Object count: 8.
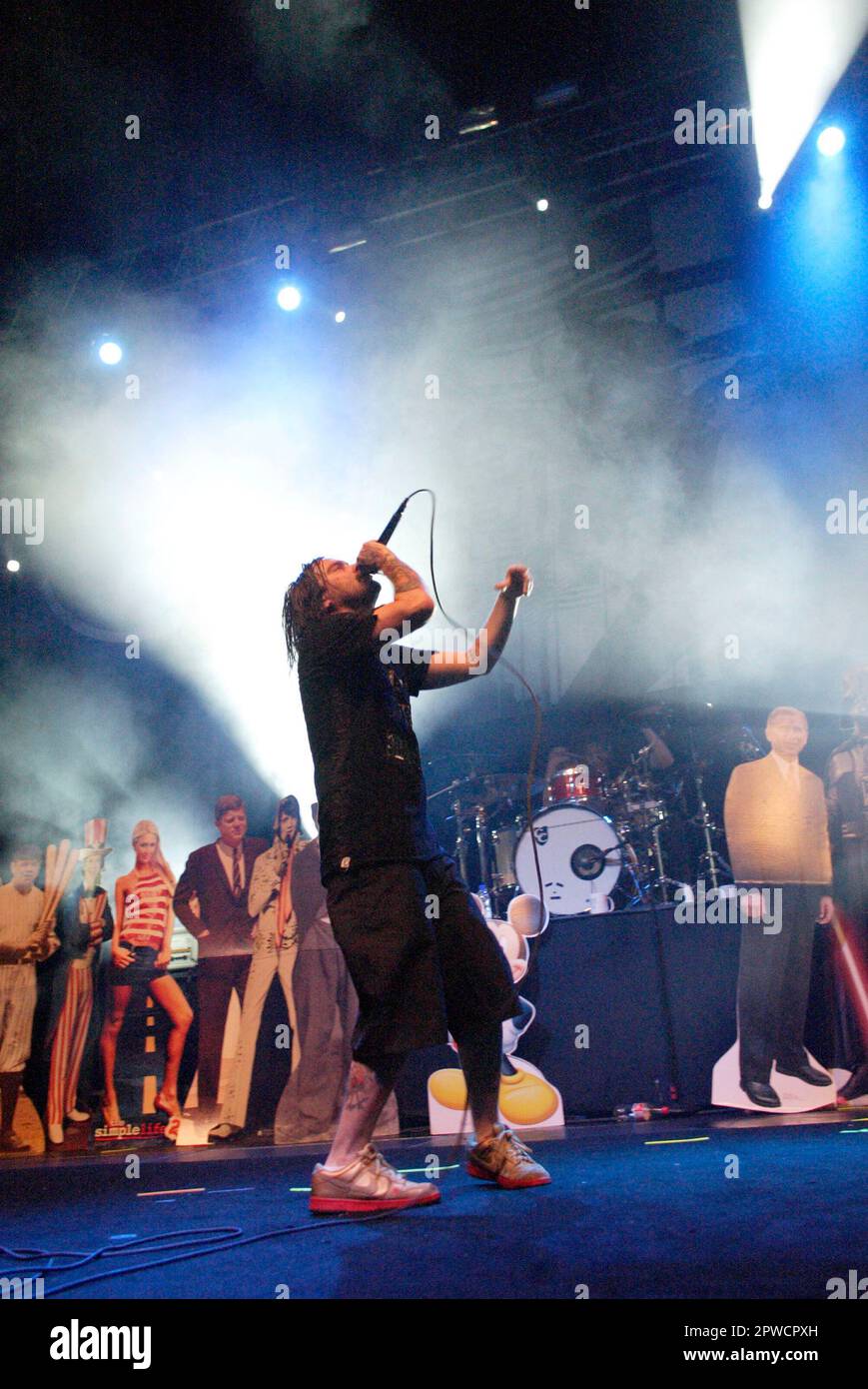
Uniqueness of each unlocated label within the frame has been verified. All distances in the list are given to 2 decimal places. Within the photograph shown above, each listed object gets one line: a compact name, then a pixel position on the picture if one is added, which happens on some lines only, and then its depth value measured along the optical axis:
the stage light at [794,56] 6.24
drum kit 6.44
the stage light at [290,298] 8.21
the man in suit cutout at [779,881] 5.32
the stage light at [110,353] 8.34
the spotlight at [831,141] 6.82
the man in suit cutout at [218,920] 6.40
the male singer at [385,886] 2.70
